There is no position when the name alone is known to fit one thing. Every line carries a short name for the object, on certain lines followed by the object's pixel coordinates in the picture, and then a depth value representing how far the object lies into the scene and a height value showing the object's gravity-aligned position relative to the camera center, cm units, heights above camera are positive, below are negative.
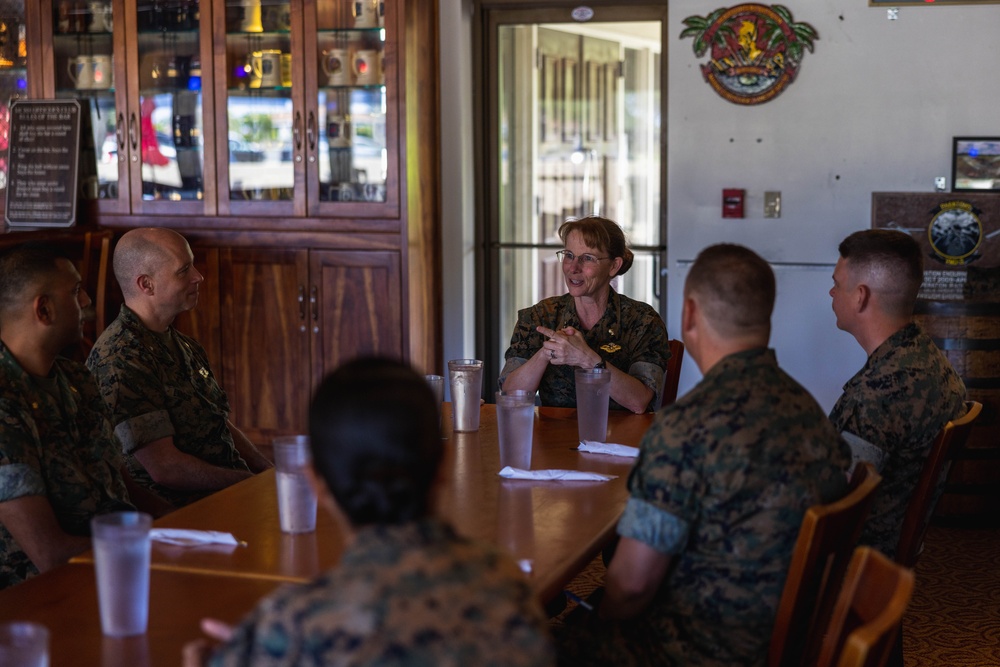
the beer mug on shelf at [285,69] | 539 +71
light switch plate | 514 +7
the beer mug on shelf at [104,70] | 566 +75
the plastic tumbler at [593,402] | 267 -42
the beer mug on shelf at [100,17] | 562 +100
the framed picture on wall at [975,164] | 488 +23
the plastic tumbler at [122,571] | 160 -49
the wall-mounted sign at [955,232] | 478 -5
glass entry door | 566 +38
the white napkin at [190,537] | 199 -55
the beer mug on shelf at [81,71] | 568 +75
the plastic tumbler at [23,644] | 137 -50
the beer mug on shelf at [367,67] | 531 +71
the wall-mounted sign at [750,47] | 507 +77
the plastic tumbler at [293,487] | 204 -47
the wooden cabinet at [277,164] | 530 +27
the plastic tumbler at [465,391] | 281 -42
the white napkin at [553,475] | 240 -53
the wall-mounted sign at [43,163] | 564 +30
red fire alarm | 516 +8
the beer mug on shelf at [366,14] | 530 +95
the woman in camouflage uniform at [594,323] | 334 -31
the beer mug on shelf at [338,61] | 533 +74
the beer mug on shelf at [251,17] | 541 +96
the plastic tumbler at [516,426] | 243 -43
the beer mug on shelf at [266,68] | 540 +72
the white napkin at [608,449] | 262 -52
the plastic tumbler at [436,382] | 263 -38
